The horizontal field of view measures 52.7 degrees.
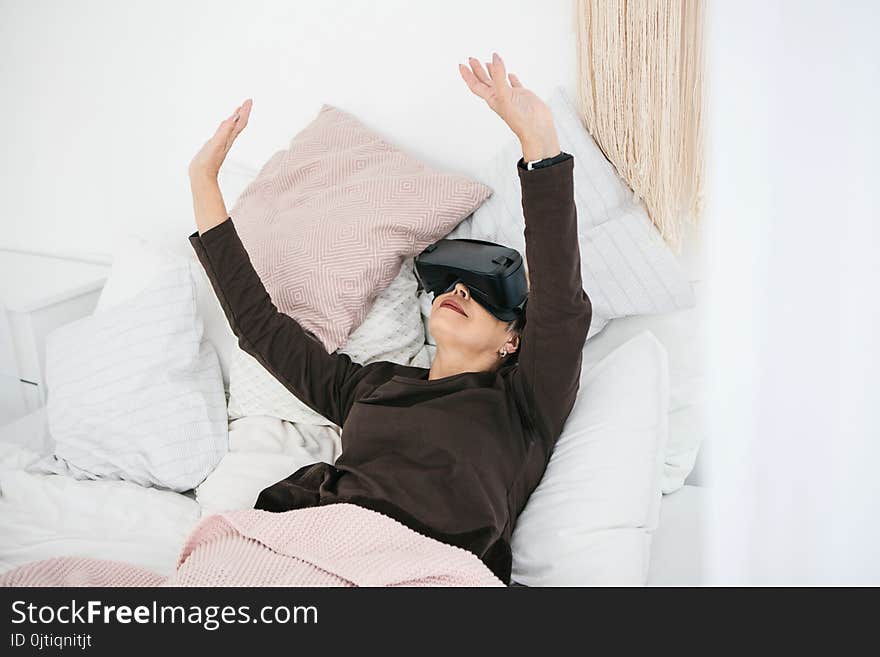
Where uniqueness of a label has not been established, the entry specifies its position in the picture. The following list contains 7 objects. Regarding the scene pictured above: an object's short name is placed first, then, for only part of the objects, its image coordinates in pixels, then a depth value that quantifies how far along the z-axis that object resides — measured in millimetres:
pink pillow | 1396
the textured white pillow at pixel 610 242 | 1310
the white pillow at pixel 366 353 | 1426
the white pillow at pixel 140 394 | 1370
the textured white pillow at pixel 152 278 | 1560
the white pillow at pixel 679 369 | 1329
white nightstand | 1745
